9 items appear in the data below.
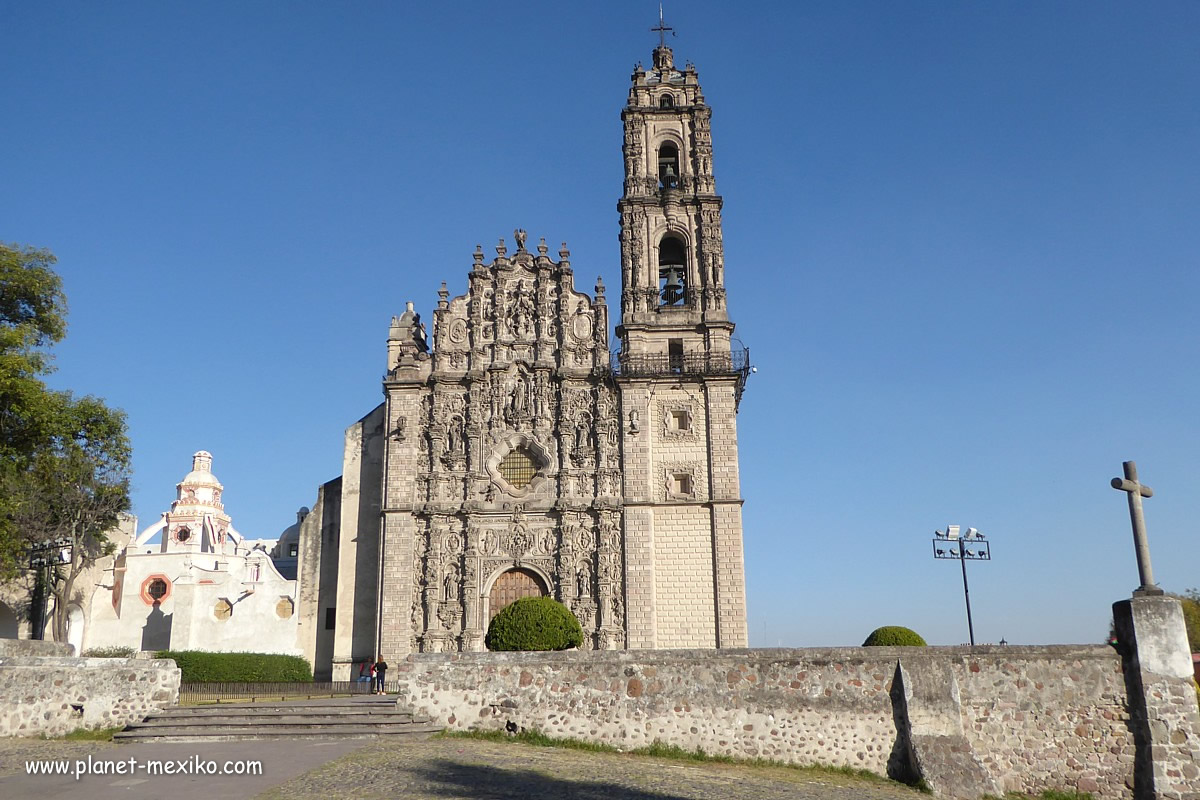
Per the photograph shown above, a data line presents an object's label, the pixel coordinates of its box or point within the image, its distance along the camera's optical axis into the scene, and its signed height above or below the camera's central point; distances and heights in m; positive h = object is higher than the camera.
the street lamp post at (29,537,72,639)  31.34 +2.12
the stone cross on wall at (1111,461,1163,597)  16.38 +1.63
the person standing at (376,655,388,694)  25.99 -1.14
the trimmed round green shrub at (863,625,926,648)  19.94 -0.34
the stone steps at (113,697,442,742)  16.45 -1.57
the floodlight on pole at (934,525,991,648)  29.22 +2.37
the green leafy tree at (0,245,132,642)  25.39 +5.52
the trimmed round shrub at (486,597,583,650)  23.58 -0.01
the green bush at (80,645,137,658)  32.22 -0.56
